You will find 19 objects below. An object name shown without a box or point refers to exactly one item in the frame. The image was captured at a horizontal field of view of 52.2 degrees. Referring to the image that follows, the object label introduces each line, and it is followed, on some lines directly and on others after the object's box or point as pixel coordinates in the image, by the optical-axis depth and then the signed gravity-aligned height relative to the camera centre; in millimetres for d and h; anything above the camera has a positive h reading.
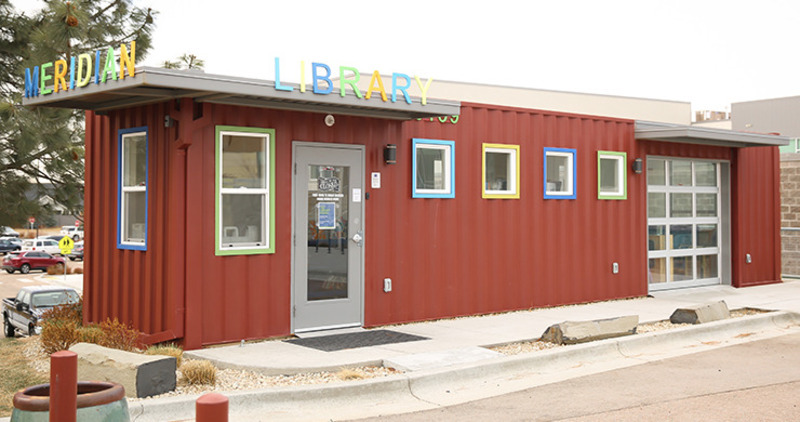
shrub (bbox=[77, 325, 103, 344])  9208 -1273
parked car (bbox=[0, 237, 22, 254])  60375 -1627
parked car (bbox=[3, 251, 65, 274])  47594 -2231
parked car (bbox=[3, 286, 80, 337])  18083 -1885
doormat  9781 -1453
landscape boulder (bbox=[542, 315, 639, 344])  10000 -1332
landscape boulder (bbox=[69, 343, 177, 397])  7348 -1346
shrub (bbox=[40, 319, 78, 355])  9469 -1324
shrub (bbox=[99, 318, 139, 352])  9148 -1291
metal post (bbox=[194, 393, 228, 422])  3391 -772
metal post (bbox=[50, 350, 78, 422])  4352 -874
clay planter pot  4676 -1056
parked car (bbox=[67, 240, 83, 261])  57500 -2110
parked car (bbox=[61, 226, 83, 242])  67681 -772
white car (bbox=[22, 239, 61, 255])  55656 -1514
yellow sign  37312 -1009
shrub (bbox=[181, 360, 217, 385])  7781 -1441
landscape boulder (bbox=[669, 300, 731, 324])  11781 -1312
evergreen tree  15953 +2304
